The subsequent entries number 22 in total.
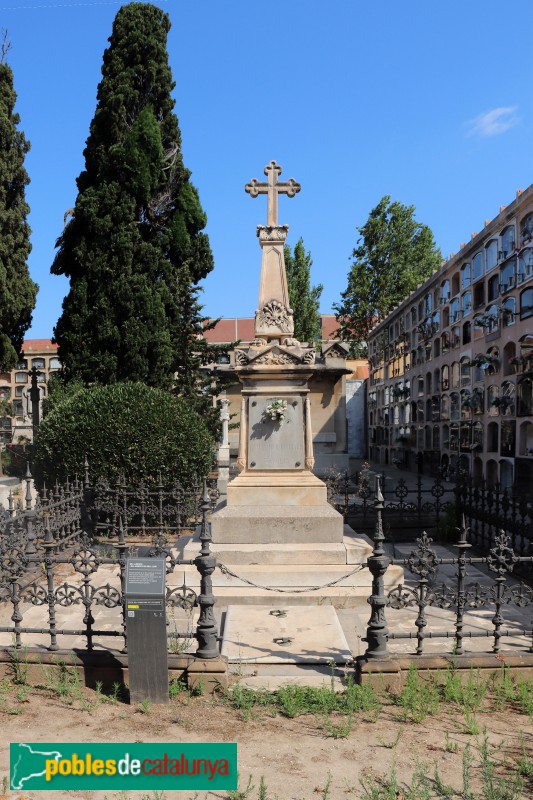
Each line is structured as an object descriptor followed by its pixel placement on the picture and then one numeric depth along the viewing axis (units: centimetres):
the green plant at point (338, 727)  446
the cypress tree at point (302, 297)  3897
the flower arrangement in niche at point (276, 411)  961
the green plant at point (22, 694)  512
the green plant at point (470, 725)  449
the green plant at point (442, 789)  368
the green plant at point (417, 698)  477
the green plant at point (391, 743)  426
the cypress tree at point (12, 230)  1989
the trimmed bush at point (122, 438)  1275
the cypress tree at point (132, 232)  1775
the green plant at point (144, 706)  490
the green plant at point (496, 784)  362
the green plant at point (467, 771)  363
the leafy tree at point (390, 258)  4319
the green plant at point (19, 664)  544
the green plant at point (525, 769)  391
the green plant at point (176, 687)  518
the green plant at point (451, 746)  426
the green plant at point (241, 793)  368
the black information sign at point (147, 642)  506
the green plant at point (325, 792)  363
